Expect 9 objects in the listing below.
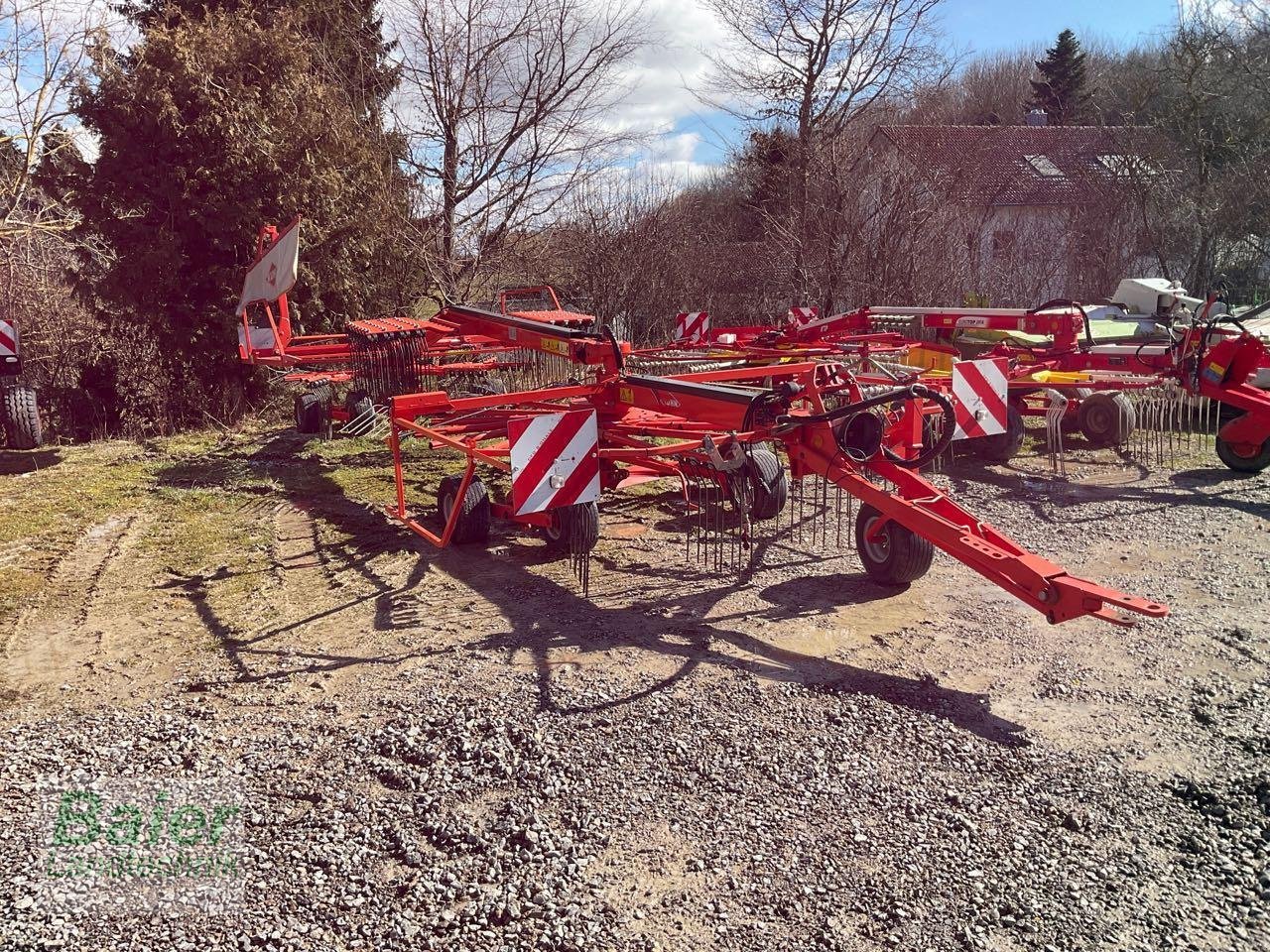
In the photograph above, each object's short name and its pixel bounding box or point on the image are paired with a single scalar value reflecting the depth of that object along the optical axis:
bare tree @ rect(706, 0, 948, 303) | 14.20
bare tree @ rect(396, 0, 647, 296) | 12.89
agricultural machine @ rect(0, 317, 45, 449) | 8.57
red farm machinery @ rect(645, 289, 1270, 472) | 6.89
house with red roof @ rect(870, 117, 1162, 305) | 15.40
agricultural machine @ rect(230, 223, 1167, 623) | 4.19
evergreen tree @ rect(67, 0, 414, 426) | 9.95
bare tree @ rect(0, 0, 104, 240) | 7.45
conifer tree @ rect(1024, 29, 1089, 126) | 32.06
